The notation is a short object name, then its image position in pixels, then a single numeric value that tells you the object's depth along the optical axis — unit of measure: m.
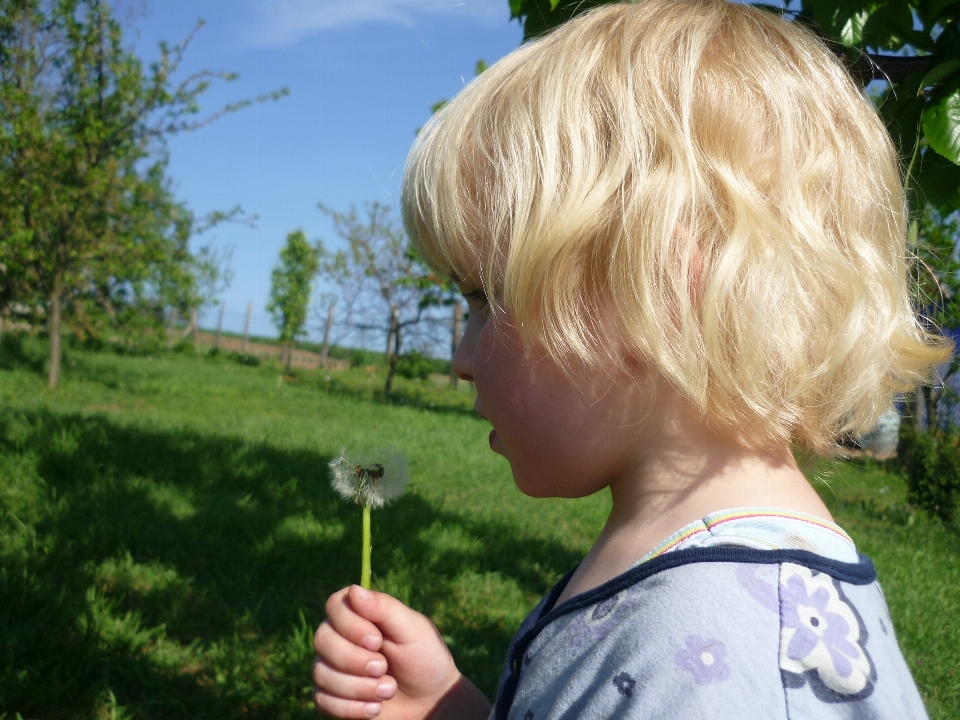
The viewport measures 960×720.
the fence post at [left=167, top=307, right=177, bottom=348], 19.53
